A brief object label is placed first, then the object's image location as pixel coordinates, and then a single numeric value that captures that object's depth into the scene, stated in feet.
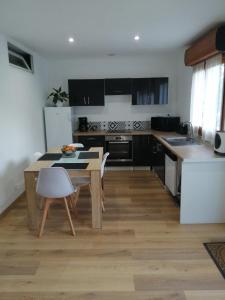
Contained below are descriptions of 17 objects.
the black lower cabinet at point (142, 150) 16.71
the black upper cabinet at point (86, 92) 17.01
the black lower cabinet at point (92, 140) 16.90
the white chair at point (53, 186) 8.70
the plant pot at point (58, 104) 16.91
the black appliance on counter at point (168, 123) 16.55
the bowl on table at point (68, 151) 11.05
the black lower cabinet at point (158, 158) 13.73
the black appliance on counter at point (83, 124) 17.99
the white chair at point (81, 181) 10.31
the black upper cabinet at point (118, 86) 16.94
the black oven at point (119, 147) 16.88
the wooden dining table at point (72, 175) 9.25
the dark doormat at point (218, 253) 7.44
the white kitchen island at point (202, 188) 9.54
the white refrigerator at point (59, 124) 16.40
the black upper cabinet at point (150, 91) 16.85
